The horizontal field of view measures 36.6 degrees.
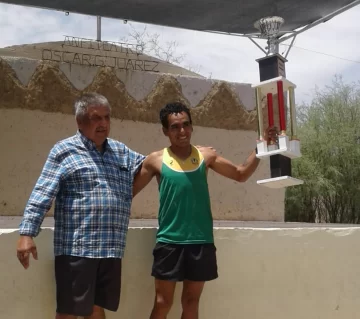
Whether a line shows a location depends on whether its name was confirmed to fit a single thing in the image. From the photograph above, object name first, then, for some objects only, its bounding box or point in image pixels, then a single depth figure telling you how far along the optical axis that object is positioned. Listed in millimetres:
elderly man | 2588
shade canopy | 9094
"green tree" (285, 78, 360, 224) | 14953
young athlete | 2844
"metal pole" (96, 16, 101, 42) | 13859
